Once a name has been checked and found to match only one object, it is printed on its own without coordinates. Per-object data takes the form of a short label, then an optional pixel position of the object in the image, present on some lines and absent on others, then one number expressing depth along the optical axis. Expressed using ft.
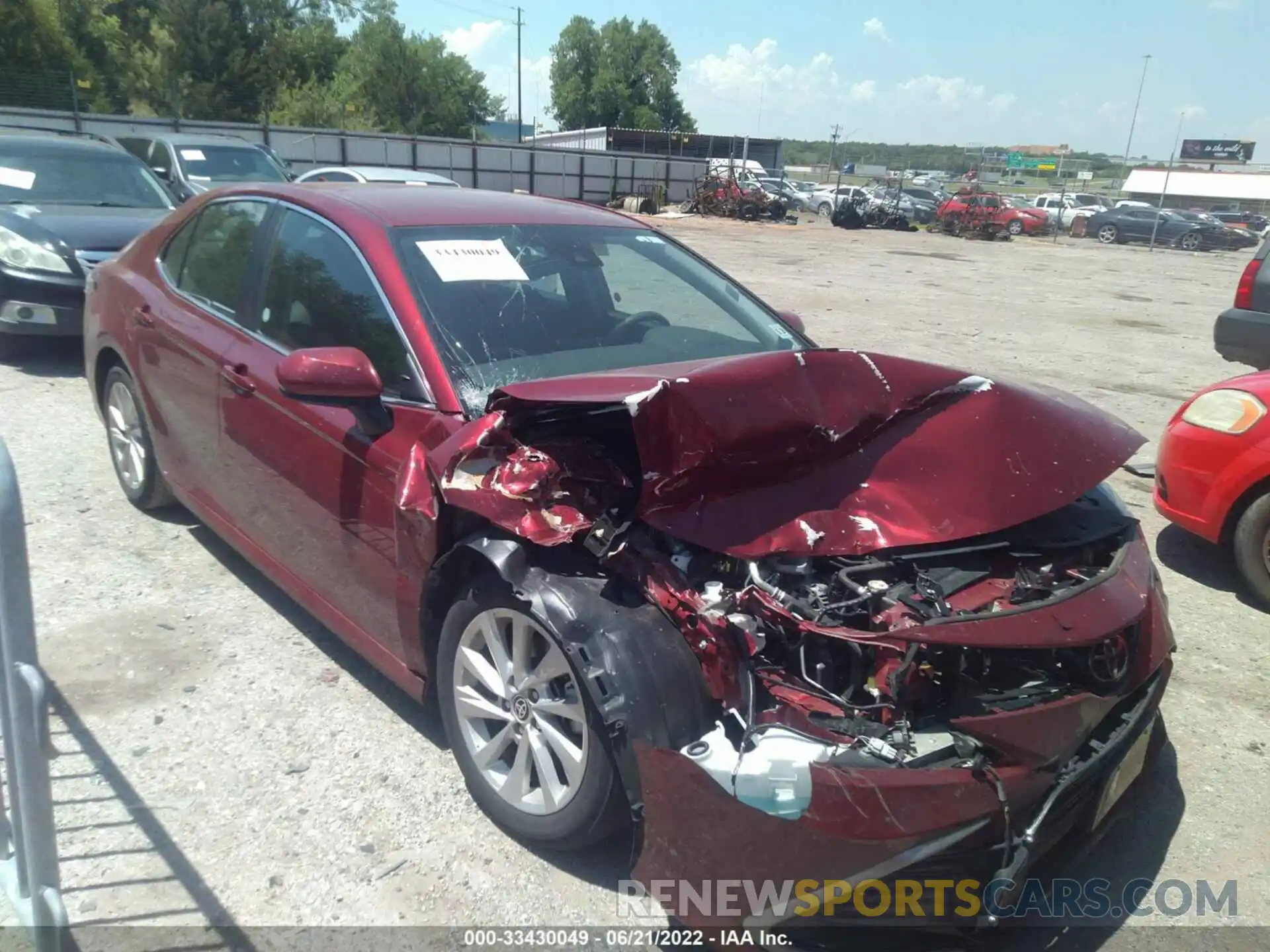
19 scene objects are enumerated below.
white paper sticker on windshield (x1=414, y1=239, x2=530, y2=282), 10.37
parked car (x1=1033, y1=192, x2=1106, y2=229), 115.55
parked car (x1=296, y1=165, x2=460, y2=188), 39.42
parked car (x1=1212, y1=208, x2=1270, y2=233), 128.88
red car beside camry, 13.57
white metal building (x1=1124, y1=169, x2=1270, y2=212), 169.48
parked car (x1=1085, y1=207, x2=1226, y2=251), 106.01
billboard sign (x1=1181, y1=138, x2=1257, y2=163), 232.73
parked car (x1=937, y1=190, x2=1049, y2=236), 105.60
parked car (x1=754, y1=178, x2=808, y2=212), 121.90
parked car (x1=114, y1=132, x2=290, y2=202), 41.91
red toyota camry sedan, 6.59
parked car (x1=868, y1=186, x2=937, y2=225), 119.14
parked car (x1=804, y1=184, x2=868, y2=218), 117.91
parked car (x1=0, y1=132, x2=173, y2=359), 22.95
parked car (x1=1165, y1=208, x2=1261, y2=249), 106.83
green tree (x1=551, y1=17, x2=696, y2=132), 269.23
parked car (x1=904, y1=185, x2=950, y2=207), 131.23
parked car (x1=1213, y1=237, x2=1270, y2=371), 22.07
